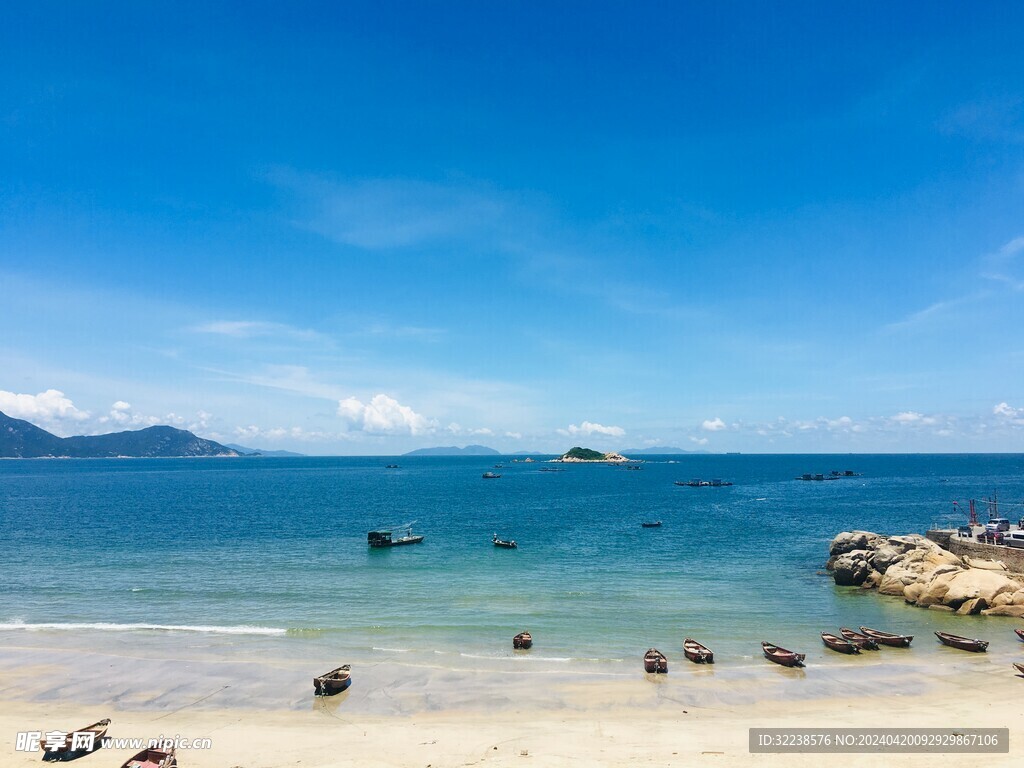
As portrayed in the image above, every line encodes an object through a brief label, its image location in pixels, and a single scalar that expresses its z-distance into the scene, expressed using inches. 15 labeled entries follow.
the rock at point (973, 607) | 1685.5
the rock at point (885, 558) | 2069.4
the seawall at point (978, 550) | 1951.3
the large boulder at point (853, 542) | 2246.6
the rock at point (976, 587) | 1715.1
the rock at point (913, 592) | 1818.9
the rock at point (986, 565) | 1916.1
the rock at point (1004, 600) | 1690.9
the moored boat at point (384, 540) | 2824.8
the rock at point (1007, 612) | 1660.9
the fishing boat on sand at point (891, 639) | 1430.9
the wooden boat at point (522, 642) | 1430.9
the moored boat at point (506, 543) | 2797.7
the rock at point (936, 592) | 1770.4
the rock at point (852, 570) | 2063.2
